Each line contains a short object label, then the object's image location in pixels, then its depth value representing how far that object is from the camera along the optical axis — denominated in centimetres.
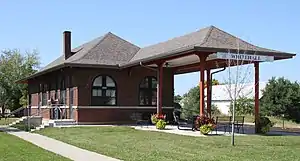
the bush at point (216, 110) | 4659
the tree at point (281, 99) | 3750
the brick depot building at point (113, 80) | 2617
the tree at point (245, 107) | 3907
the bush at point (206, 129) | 1841
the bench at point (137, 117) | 2738
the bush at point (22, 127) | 2573
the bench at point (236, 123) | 2045
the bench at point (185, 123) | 2045
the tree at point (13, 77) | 5716
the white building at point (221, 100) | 5261
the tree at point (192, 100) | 4231
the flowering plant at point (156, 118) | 2280
